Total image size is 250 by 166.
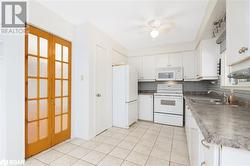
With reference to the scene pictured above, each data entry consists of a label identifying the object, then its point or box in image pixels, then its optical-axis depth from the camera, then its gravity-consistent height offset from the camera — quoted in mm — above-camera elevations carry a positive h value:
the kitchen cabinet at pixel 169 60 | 3697 +746
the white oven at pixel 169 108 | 3393 -736
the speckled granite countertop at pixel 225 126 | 528 -258
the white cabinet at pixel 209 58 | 2492 +531
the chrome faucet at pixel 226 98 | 1764 -232
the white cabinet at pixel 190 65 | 3512 +546
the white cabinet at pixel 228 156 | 545 -347
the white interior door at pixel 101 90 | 2731 -158
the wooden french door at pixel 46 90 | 1876 -117
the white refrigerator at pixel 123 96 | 3227 -348
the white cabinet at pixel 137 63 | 4188 +743
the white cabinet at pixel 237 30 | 903 +455
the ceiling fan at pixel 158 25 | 2324 +1235
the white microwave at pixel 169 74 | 3615 +299
